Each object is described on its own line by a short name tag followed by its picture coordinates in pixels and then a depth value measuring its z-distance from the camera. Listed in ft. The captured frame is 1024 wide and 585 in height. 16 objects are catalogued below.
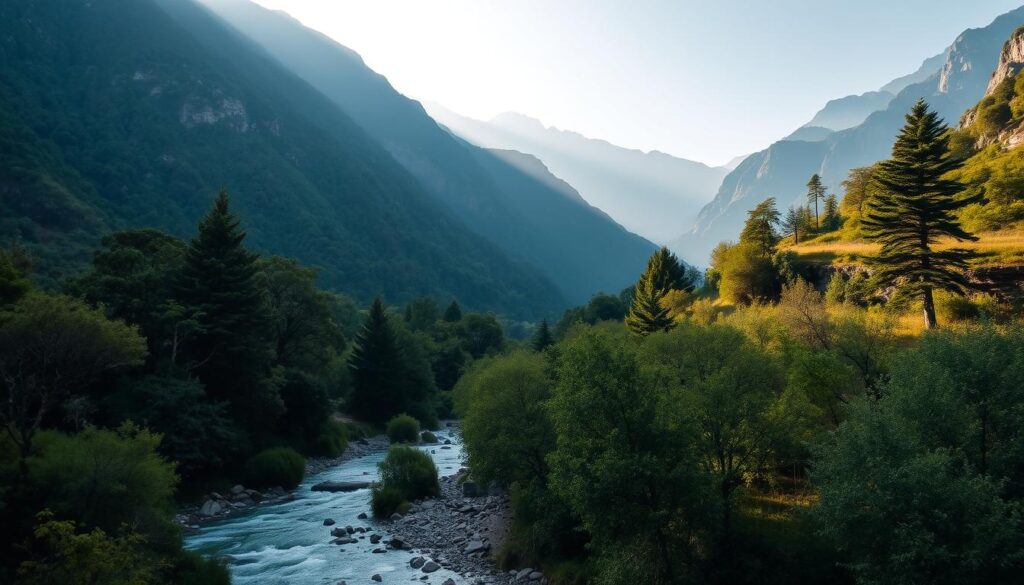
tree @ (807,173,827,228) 321.13
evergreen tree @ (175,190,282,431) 129.90
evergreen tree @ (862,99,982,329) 123.24
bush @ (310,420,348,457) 167.04
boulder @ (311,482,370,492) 131.64
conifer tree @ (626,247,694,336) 203.72
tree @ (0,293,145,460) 72.18
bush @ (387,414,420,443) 196.44
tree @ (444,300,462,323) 431.84
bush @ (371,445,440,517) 120.16
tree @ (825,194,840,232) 306.64
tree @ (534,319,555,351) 297.86
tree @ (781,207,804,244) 311.02
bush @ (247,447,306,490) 128.98
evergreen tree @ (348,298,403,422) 230.68
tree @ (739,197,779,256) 245.76
